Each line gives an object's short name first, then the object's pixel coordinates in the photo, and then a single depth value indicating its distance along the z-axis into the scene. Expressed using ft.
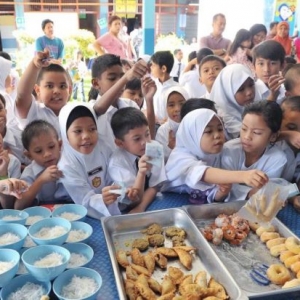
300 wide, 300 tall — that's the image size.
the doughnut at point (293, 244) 3.99
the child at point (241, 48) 11.91
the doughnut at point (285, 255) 3.93
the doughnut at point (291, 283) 3.49
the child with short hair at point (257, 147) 5.37
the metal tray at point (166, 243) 3.55
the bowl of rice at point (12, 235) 3.72
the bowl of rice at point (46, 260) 3.28
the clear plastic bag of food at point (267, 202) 4.57
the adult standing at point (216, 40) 15.83
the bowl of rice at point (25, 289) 3.21
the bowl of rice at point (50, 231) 3.77
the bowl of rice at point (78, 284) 3.21
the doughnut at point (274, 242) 4.19
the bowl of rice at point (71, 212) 4.51
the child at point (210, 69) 9.17
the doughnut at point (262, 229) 4.47
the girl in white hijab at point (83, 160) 5.00
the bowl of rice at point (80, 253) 3.70
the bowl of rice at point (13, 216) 4.19
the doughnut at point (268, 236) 4.32
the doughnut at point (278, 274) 3.62
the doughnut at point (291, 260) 3.84
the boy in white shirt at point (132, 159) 5.21
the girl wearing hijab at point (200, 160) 5.18
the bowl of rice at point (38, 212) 4.50
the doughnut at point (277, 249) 4.06
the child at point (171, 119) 7.03
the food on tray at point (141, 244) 4.22
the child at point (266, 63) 8.03
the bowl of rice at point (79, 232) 4.03
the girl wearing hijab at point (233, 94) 6.96
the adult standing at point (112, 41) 16.71
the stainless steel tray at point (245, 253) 3.42
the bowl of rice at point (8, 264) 3.24
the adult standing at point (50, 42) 17.04
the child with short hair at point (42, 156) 5.37
